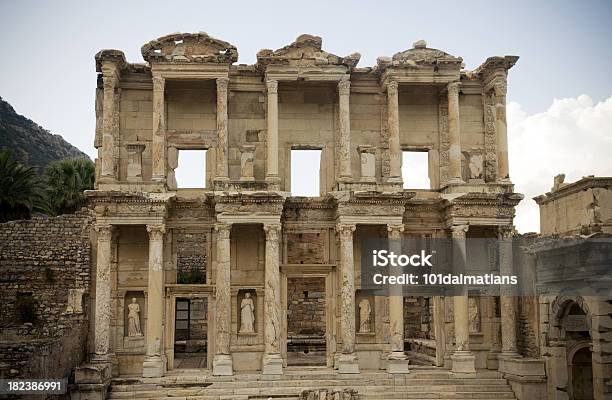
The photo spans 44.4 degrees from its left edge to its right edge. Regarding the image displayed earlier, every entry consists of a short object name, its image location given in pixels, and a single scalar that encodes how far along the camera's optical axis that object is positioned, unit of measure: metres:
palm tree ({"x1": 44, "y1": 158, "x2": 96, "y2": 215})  35.28
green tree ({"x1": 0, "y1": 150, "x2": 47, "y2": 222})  32.38
